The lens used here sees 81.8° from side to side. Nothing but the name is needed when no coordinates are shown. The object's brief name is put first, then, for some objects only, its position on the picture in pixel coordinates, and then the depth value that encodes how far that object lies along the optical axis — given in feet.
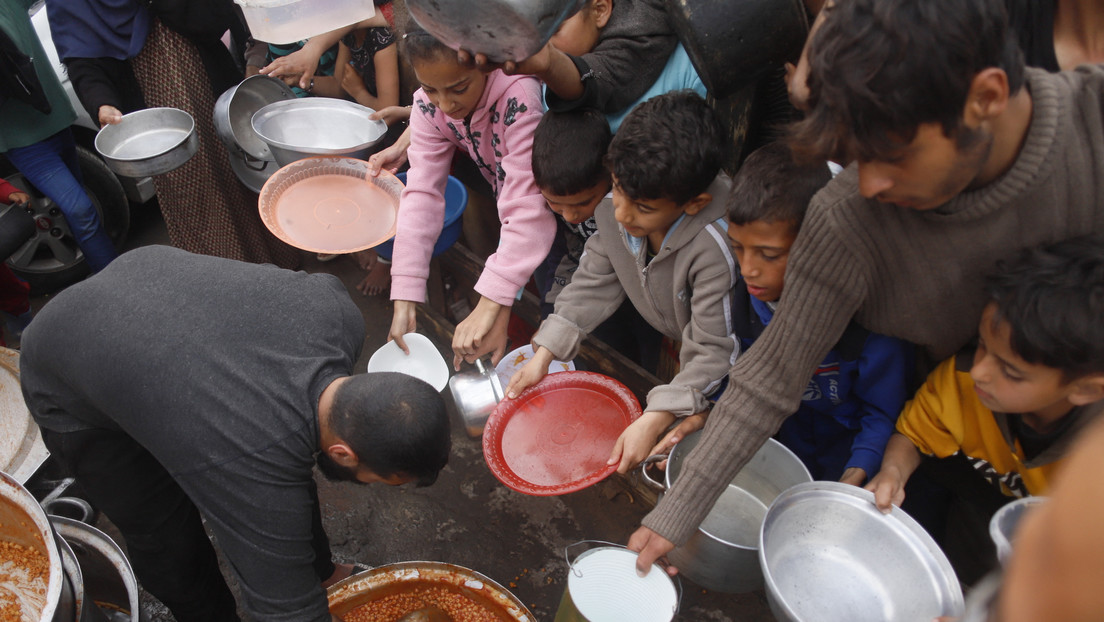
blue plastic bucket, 10.28
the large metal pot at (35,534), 5.78
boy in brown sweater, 3.37
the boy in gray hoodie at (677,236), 6.14
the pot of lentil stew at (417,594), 7.52
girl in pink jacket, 7.45
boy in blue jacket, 5.51
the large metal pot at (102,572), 7.26
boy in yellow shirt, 4.09
